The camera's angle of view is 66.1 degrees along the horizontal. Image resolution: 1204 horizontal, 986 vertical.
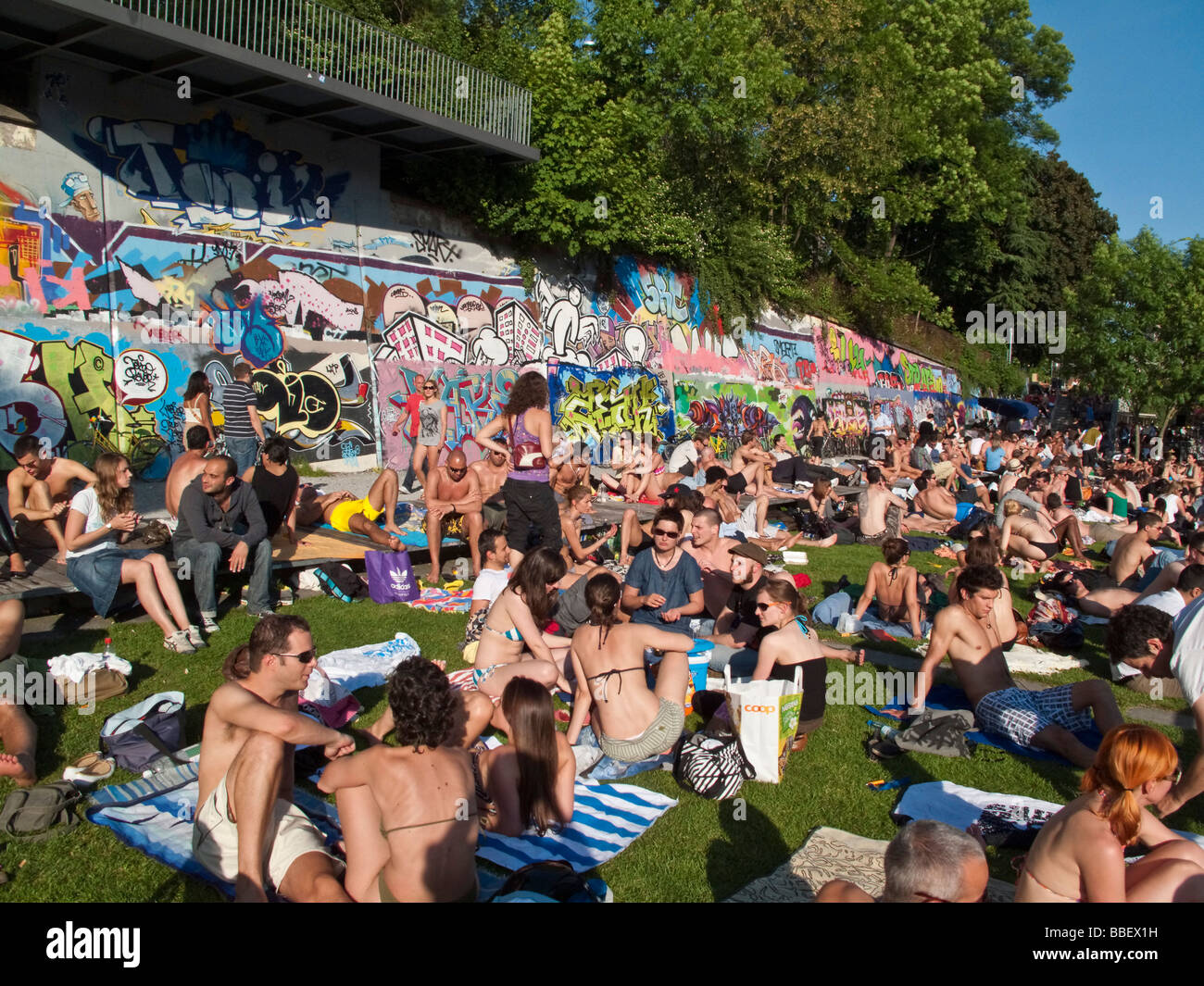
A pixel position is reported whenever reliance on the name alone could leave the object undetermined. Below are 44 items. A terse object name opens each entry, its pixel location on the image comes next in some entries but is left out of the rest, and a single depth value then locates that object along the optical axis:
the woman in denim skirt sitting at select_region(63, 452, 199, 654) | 7.56
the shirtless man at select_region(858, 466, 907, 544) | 14.46
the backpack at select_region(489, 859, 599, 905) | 3.73
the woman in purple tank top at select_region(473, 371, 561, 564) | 9.02
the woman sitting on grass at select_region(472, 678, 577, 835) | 4.90
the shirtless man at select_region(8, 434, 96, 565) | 8.30
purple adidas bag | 9.54
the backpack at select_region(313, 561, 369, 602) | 9.54
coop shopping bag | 5.66
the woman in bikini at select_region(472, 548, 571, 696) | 6.63
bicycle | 12.49
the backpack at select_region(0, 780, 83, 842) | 4.67
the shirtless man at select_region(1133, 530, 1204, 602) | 8.49
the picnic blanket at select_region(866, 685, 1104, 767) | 6.23
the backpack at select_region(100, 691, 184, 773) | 5.50
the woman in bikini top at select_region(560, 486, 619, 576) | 10.95
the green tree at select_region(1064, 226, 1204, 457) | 32.31
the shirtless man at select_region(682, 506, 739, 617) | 9.02
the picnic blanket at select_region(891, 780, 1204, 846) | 5.20
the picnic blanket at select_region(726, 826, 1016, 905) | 4.49
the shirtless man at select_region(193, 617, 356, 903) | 4.01
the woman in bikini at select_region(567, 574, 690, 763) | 5.82
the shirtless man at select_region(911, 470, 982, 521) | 16.36
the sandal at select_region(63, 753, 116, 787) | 5.29
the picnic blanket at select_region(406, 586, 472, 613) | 9.43
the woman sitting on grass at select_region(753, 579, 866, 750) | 6.16
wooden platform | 7.73
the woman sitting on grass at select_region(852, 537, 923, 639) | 9.16
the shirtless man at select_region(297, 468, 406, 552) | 11.17
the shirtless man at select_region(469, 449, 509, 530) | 11.65
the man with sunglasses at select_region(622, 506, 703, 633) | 7.89
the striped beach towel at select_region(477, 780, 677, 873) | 4.78
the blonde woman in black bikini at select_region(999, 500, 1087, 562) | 12.77
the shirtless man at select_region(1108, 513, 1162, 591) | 10.73
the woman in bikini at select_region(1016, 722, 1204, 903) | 3.46
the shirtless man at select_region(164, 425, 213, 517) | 8.71
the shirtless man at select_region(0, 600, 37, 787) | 5.09
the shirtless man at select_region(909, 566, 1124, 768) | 6.14
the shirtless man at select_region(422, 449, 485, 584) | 10.44
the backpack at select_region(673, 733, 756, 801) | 5.49
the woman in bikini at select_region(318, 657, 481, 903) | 3.82
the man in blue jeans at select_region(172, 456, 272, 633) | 8.16
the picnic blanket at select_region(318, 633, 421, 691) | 7.19
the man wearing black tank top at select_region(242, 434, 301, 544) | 9.52
